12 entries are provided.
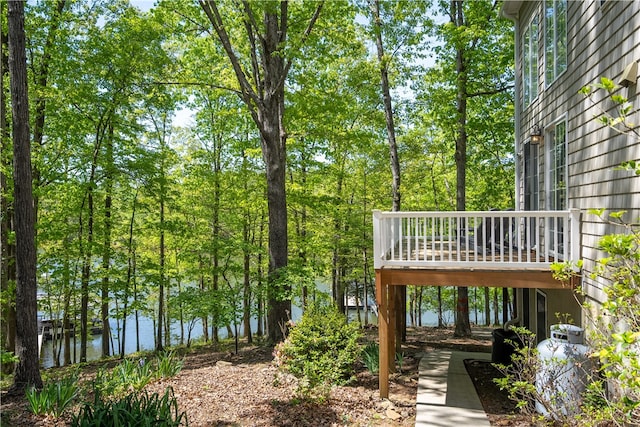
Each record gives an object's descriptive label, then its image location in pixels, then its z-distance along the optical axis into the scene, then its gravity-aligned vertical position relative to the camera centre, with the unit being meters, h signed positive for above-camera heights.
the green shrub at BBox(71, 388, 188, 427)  4.21 -2.09
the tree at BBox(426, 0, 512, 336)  11.46 +3.91
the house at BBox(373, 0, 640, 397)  4.64 +0.41
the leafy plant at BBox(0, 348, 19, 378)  6.18 -2.13
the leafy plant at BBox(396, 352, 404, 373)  7.93 -2.96
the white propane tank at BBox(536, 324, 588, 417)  4.92 -1.94
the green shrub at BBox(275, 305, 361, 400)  6.44 -2.33
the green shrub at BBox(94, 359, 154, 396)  5.85 -2.42
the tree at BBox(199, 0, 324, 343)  9.61 +1.90
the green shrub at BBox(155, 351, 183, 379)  6.79 -2.56
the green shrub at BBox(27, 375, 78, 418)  5.10 -2.26
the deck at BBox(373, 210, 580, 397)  5.65 -0.87
